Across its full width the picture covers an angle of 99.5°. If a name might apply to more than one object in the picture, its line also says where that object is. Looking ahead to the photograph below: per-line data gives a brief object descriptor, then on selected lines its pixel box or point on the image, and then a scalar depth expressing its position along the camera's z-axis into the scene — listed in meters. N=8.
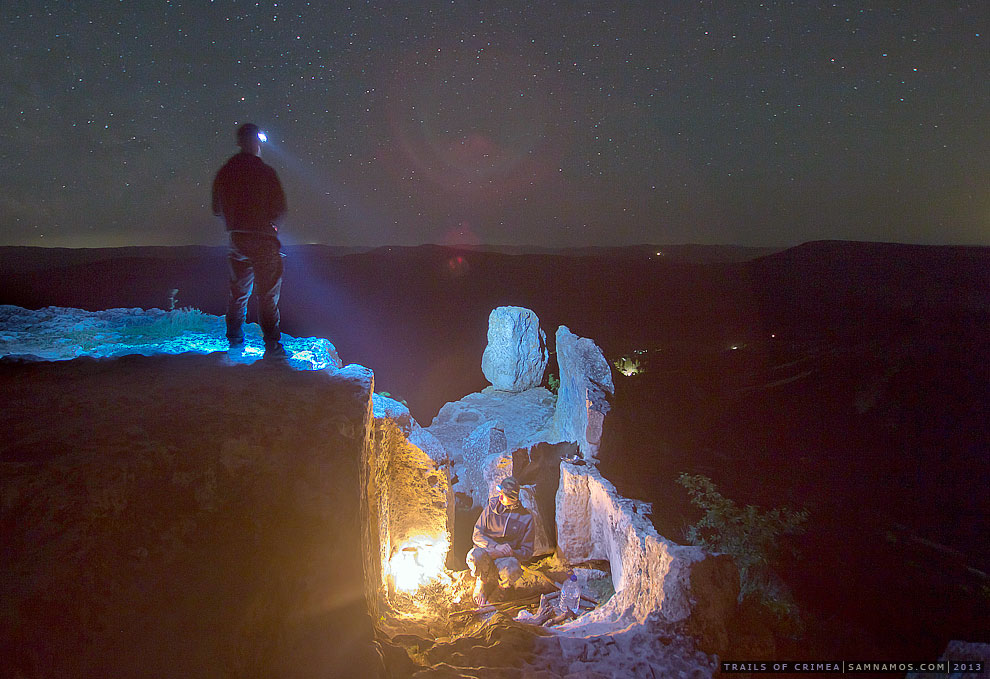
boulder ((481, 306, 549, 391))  15.84
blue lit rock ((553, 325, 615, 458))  10.26
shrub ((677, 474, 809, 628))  6.52
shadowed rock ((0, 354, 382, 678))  1.92
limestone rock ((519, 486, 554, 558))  9.38
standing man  4.12
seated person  8.46
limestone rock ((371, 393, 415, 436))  9.57
